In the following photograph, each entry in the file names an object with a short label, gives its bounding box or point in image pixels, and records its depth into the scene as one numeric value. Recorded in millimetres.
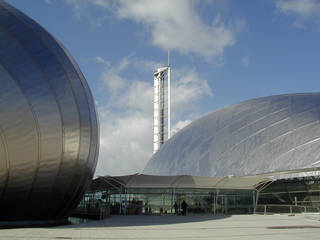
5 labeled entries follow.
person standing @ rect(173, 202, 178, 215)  28300
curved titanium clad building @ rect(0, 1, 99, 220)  13344
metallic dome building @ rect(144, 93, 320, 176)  32372
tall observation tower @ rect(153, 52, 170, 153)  77750
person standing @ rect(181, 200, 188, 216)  26844
